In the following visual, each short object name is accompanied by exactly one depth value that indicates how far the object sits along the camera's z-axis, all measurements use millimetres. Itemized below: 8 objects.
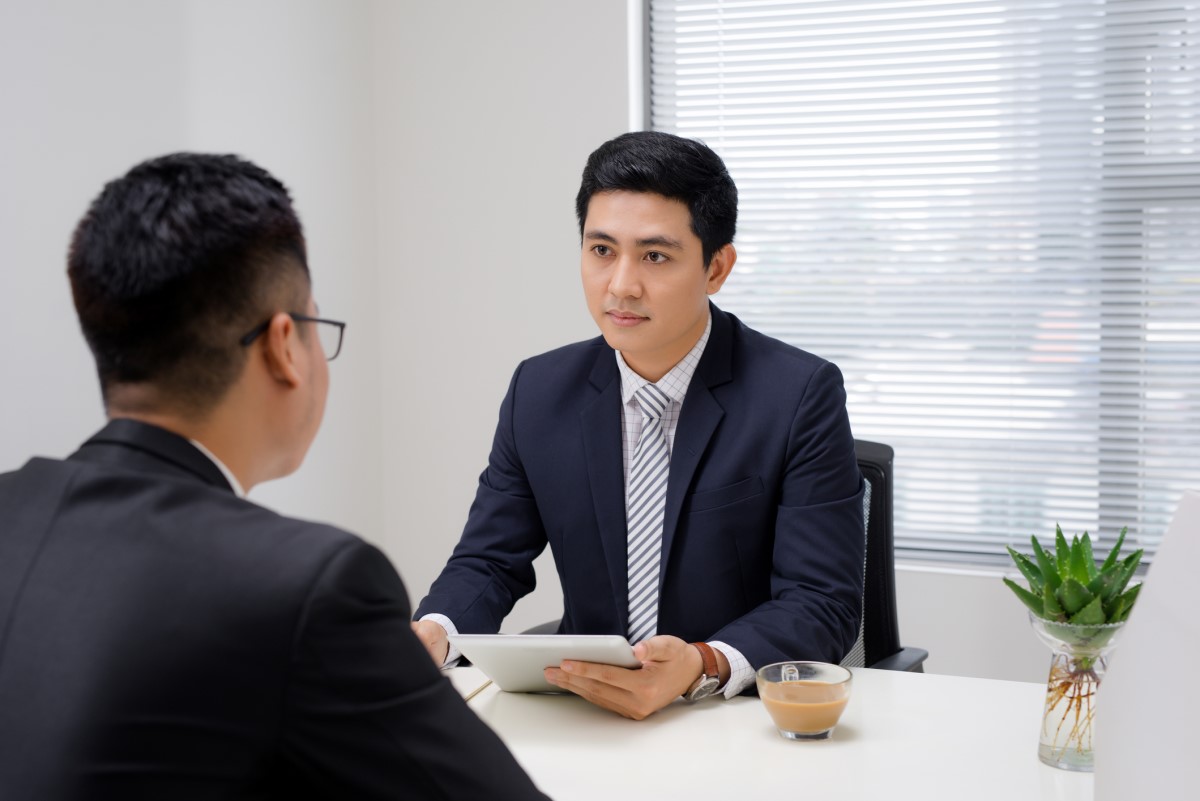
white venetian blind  2961
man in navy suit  1850
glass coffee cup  1396
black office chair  2088
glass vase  1296
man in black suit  782
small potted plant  1266
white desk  1283
